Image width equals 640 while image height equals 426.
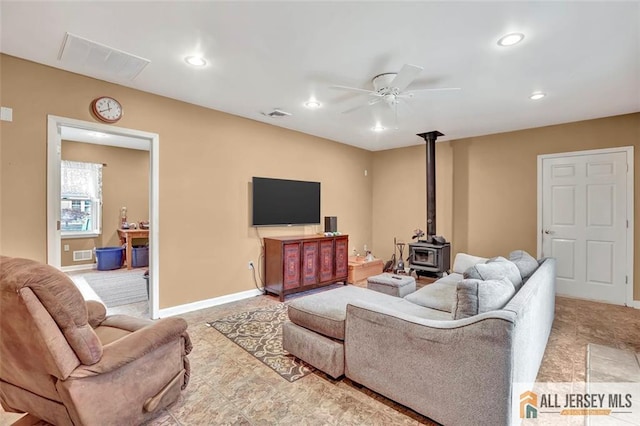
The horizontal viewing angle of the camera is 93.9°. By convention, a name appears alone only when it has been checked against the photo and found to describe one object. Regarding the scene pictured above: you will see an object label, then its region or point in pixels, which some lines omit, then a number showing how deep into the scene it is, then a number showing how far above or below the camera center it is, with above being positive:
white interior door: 4.16 -0.13
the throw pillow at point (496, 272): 2.10 -0.43
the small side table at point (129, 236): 6.28 -0.53
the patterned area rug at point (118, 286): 4.27 -1.25
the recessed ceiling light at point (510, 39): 2.28 +1.36
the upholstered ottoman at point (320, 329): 2.23 -0.95
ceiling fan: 2.47 +1.21
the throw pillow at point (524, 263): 2.69 -0.47
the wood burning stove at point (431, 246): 5.03 -0.58
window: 6.23 +0.26
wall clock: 3.08 +1.07
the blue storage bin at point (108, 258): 6.18 -0.98
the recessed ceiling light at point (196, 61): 2.66 +1.36
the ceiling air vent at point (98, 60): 2.46 +1.36
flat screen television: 4.49 +0.16
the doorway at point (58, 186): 2.83 +0.25
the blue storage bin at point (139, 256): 6.42 -0.97
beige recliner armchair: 1.35 -0.77
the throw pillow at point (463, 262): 4.00 -0.67
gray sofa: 1.53 -0.82
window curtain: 6.21 +0.66
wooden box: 5.37 -1.06
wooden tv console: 4.26 -0.78
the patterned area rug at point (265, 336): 2.47 -1.27
